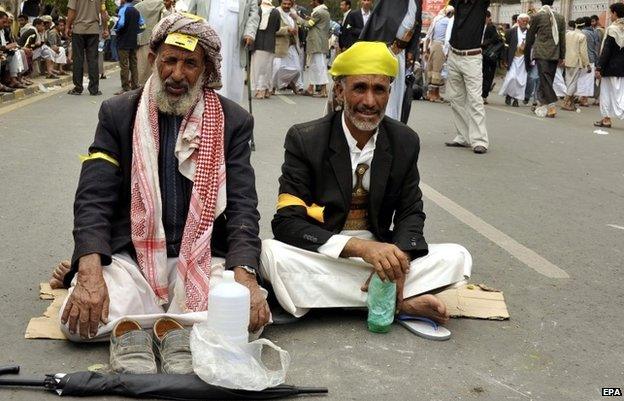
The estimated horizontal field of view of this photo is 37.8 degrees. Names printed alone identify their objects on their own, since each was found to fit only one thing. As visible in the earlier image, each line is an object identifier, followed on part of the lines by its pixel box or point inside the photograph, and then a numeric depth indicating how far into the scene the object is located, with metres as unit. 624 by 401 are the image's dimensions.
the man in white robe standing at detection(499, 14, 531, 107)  18.00
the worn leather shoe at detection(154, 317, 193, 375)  3.28
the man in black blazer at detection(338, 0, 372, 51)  11.61
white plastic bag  3.12
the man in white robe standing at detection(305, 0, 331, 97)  18.42
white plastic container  3.20
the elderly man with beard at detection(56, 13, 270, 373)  3.76
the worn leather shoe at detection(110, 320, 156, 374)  3.27
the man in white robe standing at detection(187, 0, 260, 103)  8.34
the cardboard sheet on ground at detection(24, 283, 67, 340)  3.75
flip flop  3.96
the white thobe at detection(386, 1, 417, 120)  8.29
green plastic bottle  3.96
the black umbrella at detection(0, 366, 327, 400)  3.15
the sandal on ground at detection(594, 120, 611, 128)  14.36
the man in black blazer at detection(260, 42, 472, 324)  4.07
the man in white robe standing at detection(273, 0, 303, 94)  17.62
